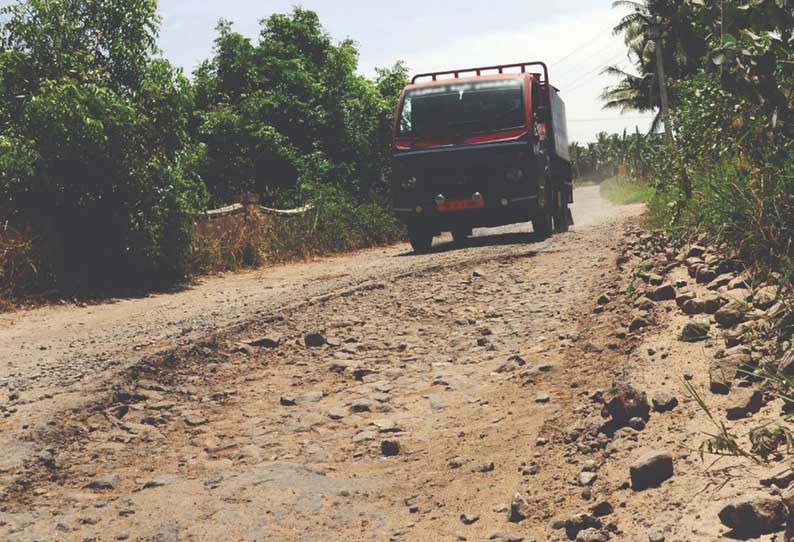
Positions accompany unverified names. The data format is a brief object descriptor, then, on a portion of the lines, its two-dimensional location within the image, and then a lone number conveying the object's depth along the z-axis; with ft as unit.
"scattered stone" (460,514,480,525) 10.57
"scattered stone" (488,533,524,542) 9.75
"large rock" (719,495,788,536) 7.73
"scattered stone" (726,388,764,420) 10.19
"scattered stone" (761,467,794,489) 8.20
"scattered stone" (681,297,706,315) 15.23
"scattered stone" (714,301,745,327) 13.47
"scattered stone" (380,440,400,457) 13.47
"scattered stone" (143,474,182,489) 12.76
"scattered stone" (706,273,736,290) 15.86
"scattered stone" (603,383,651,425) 11.50
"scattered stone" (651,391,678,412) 11.37
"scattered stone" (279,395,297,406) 16.58
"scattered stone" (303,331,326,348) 20.51
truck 39.24
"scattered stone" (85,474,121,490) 12.79
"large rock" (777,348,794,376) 10.35
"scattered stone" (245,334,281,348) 20.49
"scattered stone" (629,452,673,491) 9.41
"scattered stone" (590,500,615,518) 9.37
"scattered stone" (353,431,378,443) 14.22
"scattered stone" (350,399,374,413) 15.78
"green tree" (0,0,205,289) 34.19
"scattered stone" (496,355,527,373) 17.07
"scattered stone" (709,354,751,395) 11.19
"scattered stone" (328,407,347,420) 15.59
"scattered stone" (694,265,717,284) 16.87
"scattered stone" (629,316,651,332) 16.39
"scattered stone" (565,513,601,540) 9.23
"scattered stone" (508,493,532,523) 10.34
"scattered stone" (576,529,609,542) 8.71
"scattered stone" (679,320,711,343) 13.64
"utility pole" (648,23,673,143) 119.44
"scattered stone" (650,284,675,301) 17.70
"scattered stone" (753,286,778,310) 13.30
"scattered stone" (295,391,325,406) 16.66
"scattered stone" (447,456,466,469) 12.50
